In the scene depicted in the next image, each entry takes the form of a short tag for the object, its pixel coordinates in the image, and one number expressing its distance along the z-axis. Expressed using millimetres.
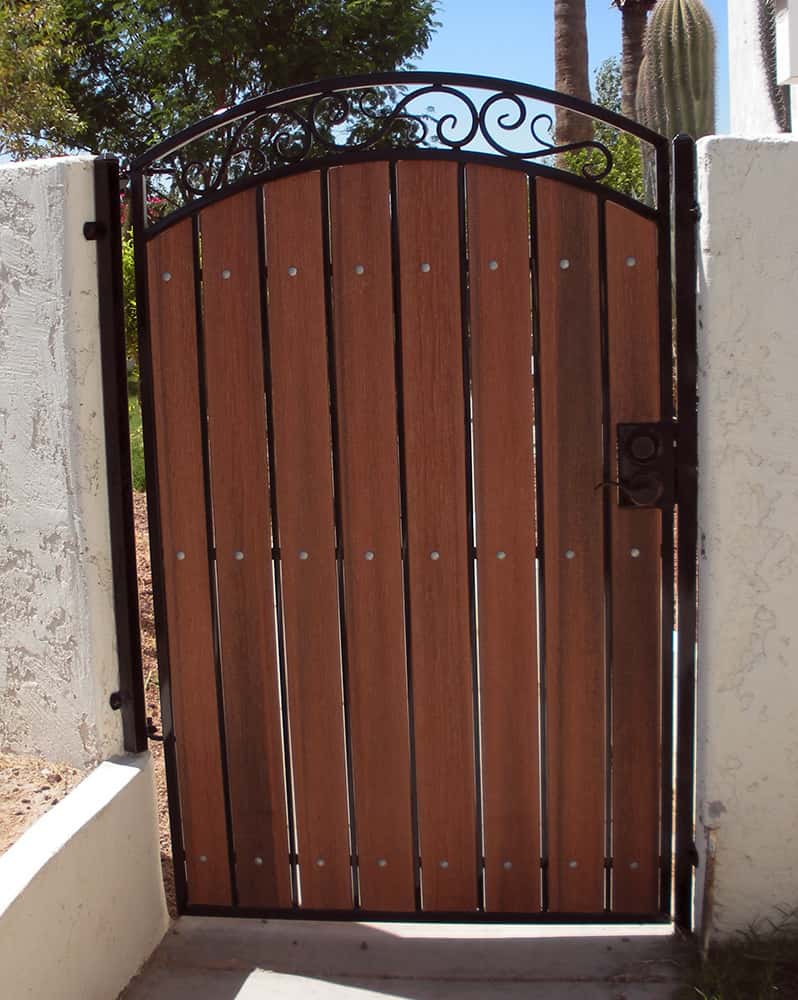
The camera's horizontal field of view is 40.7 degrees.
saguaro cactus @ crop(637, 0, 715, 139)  8664
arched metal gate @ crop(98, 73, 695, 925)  2639
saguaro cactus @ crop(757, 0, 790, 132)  4453
